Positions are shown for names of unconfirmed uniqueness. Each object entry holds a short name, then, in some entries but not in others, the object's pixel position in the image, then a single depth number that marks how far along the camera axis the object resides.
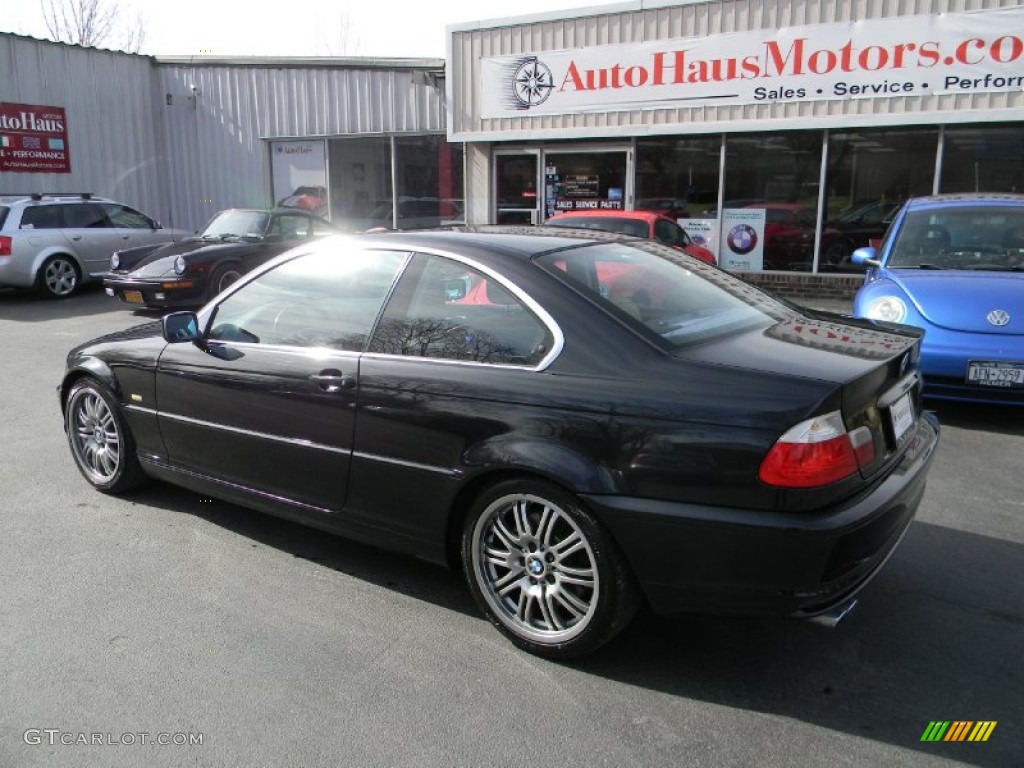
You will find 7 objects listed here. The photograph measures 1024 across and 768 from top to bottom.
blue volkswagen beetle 5.47
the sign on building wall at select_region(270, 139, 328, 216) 17.66
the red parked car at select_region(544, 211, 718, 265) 9.65
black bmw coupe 2.62
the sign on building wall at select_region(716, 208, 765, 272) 12.71
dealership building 11.08
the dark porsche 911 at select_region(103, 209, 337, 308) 10.38
